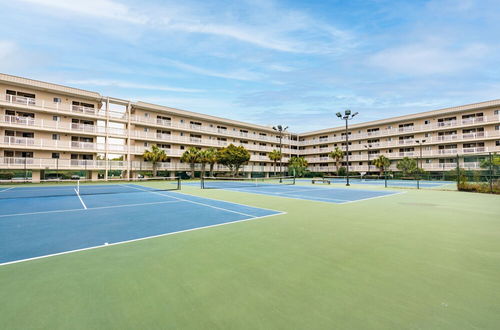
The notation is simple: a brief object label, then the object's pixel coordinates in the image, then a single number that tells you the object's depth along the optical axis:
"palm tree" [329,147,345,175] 55.79
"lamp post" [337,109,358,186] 24.86
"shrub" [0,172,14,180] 27.98
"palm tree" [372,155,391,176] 47.84
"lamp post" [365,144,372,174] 53.29
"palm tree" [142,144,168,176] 37.41
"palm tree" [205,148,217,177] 43.43
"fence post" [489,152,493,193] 17.44
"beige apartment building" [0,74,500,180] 29.78
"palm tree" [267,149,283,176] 54.70
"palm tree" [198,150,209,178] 42.56
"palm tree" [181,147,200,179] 42.00
